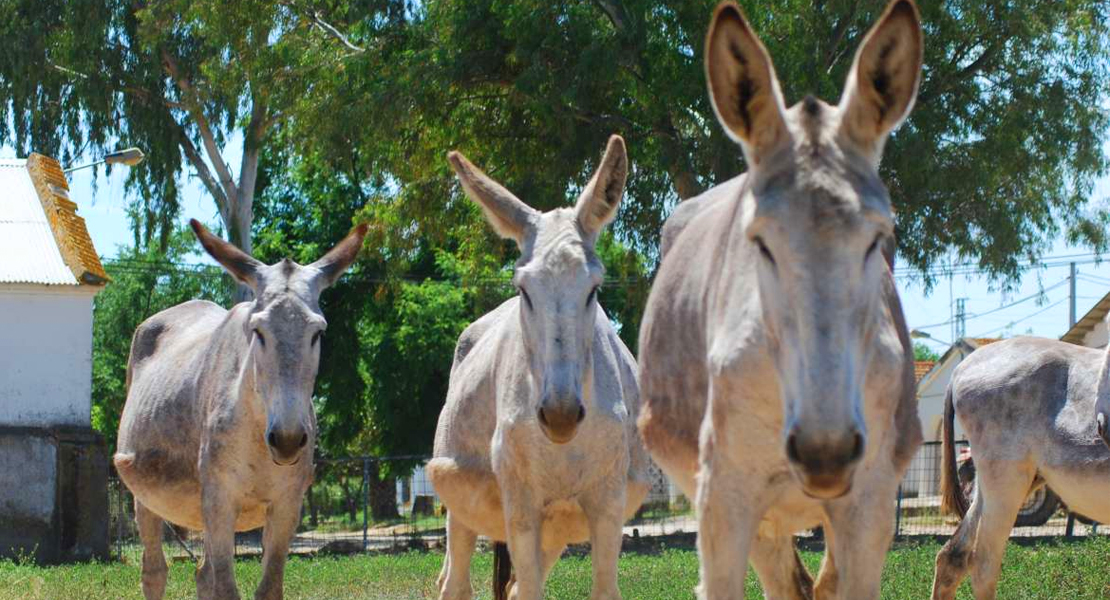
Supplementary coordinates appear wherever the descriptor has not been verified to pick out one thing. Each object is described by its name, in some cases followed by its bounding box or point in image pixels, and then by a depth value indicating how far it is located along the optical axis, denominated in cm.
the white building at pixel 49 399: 2072
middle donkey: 611
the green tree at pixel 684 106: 2089
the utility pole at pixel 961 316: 9094
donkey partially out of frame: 944
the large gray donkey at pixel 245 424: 789
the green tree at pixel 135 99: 3231
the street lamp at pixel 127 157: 2331
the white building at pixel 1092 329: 3147
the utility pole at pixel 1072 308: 6006
